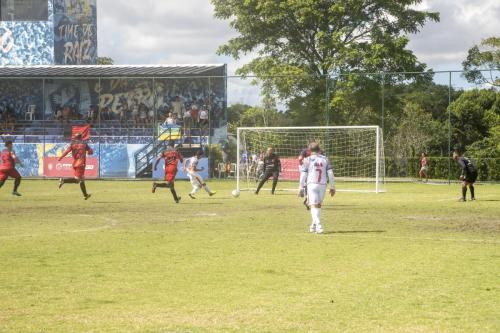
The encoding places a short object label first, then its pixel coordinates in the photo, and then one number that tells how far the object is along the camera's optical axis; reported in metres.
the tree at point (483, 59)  46.54
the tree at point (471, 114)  68.06
